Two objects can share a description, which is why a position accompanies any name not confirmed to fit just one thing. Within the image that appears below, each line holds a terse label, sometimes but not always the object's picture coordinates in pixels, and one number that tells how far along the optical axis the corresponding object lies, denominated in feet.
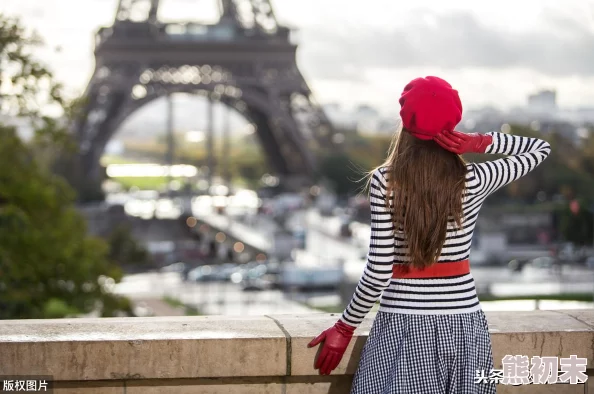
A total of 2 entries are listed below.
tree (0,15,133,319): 43.32
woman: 12.04
